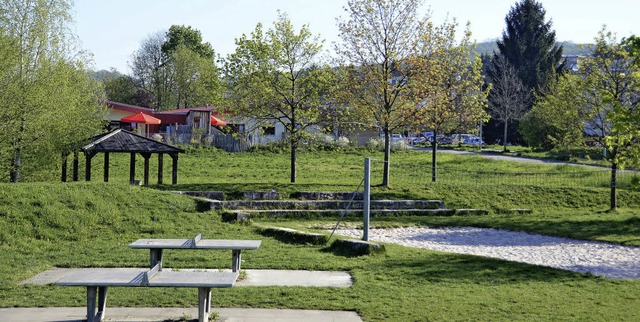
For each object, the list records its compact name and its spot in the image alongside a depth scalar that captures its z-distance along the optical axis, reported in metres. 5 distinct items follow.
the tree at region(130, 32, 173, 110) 77.75
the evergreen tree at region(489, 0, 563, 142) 66.94
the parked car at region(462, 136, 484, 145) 71.64
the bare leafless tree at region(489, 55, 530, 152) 60.50
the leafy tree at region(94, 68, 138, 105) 75.62
